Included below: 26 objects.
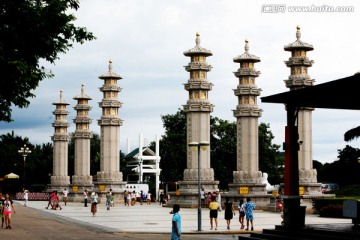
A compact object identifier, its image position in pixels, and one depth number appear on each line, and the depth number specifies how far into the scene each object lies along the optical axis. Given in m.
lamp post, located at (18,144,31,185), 79.43
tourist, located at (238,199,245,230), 34.38
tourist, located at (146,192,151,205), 69.06
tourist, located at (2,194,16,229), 34.00
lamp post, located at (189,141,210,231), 33.28
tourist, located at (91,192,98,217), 45.82
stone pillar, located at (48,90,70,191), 79.50
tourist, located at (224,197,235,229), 33.86
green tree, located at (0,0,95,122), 22.84
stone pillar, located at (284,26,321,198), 50.88
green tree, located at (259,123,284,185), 88.31
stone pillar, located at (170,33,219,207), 54.72
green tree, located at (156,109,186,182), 94.25
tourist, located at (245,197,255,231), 33.19
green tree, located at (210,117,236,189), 87.50
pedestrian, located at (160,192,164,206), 66.11
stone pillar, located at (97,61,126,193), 66.56
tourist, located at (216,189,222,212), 46.91
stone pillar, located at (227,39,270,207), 53.19
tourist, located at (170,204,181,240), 20.91
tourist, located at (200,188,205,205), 53.44
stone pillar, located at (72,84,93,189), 75.56
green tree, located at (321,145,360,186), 77.56
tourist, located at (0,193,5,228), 34.73
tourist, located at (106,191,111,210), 55.08
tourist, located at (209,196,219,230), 33.84
